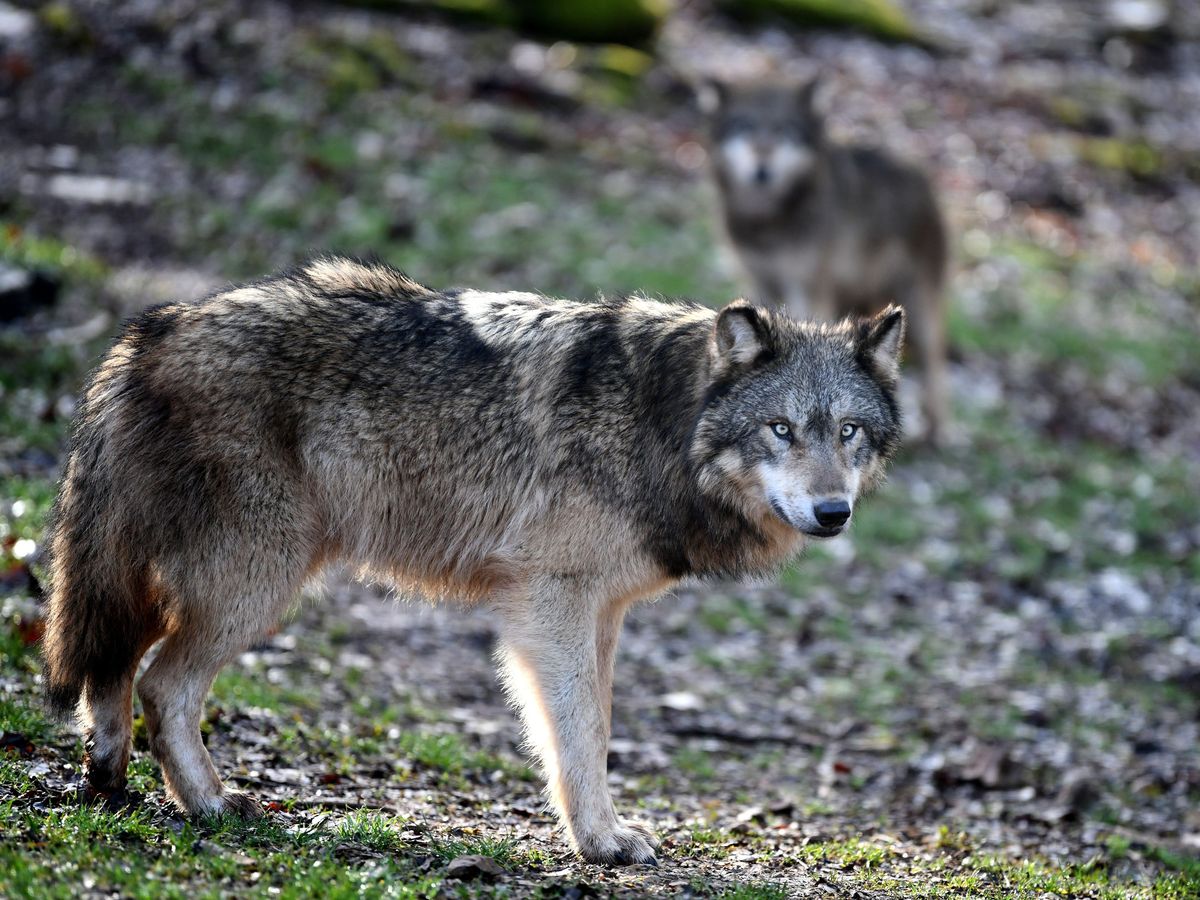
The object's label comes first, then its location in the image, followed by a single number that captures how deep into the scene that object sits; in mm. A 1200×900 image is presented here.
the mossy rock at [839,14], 44062
